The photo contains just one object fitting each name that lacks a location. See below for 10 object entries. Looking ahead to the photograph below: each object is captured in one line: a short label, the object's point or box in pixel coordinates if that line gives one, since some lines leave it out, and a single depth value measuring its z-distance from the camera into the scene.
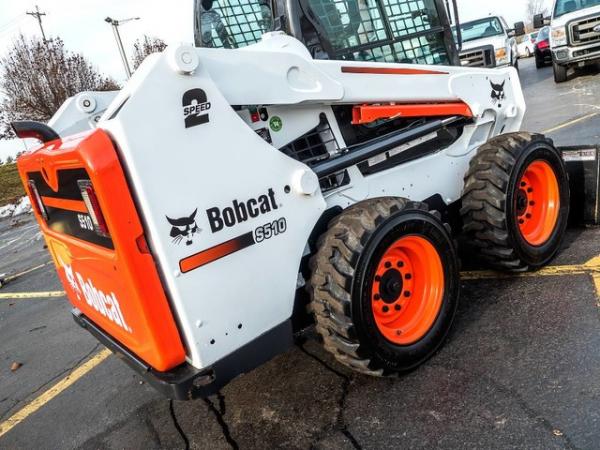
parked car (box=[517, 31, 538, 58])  32.45
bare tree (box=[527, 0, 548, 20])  88.81
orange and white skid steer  2.12
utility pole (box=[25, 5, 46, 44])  27.97
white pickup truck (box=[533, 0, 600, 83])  11.92
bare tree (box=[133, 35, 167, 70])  29.33
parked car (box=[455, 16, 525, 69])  10.02
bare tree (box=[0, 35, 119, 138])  20.05
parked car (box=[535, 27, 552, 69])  19.83
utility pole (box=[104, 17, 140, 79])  23.80
